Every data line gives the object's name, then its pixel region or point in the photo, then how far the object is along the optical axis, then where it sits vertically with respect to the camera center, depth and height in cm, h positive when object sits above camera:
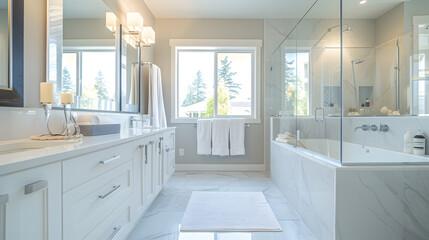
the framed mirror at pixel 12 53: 94 +30
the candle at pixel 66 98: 114 +11
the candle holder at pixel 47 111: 109 +4
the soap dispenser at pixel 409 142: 157 -17
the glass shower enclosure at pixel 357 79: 169 +40
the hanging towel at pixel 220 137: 314 -27
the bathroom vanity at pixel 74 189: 54 -25
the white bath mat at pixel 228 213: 159 -81
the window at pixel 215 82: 335 +58
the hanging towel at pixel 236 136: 315 -26
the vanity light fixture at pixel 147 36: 259 +102
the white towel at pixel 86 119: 137 -1
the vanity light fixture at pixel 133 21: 225 +104
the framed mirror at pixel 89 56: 127 +47
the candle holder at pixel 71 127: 114 -5
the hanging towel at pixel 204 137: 315 -27
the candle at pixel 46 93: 103 +12
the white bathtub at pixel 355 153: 134 -25
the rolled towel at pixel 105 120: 150 -1
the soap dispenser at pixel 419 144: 150 -18
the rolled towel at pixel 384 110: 202 +9
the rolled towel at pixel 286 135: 238 -19
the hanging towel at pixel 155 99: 272 +26
